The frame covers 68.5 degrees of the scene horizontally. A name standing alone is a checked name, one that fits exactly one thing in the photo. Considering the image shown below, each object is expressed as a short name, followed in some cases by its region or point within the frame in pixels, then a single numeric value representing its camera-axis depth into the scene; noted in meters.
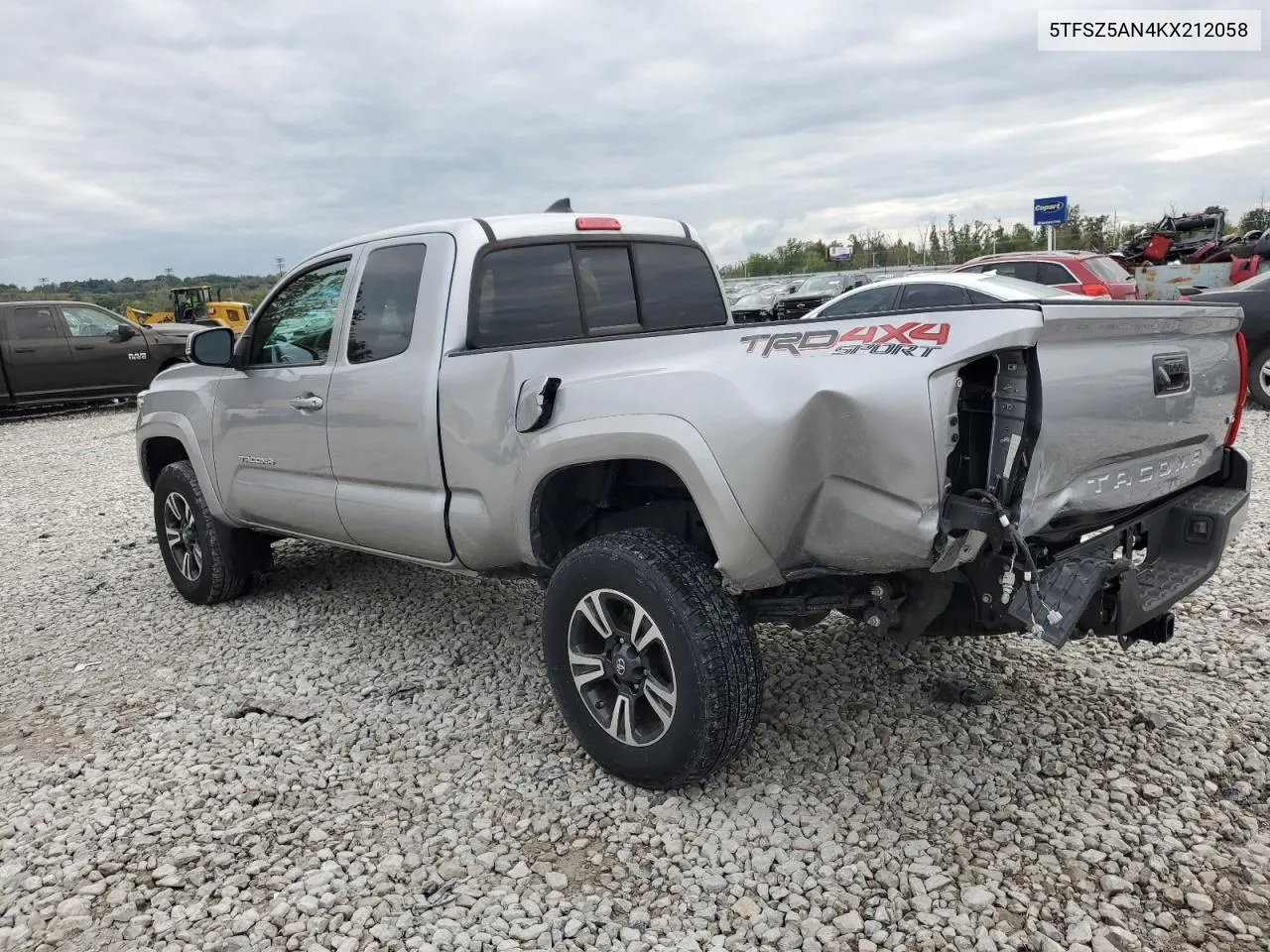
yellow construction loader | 28.50
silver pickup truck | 2.39
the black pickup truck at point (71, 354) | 14.59
